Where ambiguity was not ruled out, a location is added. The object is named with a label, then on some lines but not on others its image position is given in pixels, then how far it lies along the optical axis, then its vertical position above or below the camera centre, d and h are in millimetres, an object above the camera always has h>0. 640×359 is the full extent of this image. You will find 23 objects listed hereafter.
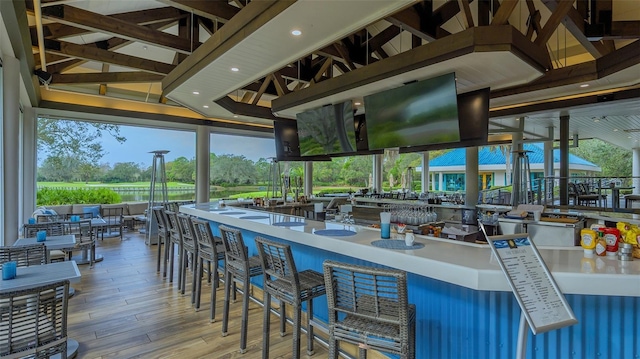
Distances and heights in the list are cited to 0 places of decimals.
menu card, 1533 -504
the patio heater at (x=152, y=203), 7776 -556
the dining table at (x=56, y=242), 4105 -797
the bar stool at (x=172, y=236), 4676 -841
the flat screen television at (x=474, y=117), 3457 +679
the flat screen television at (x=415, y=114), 3375 +742
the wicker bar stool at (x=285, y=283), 2550 -844
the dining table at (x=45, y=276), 2521 -790
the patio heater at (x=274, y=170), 9625 +304
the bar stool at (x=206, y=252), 3662 -843
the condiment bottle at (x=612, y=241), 2025 -371
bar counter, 1741 -743
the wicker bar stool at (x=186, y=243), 4180 -841
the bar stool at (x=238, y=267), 3037 -860
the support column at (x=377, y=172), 14198 +367
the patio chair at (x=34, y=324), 1979 -914
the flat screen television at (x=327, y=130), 4750 +770
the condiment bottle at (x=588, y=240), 2059 -371
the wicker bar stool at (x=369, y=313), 1834 -780
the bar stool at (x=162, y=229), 5251 -823
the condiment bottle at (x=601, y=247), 2041 -410
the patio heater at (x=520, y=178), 6647 +55
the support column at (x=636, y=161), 17177 +1009
